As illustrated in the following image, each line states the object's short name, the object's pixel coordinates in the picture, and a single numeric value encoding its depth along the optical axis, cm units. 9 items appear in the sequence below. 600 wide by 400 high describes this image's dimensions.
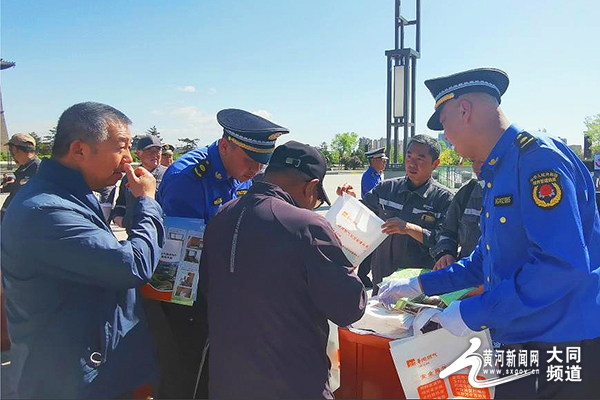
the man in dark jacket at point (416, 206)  344
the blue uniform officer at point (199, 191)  203
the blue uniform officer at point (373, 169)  698
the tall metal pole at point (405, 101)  1034
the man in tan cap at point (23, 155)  447
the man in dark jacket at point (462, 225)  295
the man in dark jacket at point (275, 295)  137
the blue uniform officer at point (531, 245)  131
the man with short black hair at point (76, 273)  135
